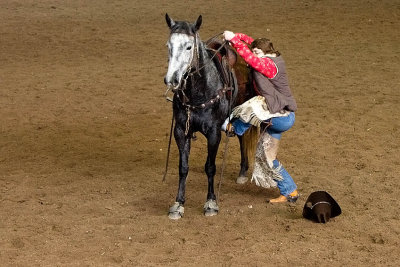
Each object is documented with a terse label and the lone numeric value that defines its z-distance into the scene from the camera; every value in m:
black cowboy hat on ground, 11.05
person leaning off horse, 11.18
